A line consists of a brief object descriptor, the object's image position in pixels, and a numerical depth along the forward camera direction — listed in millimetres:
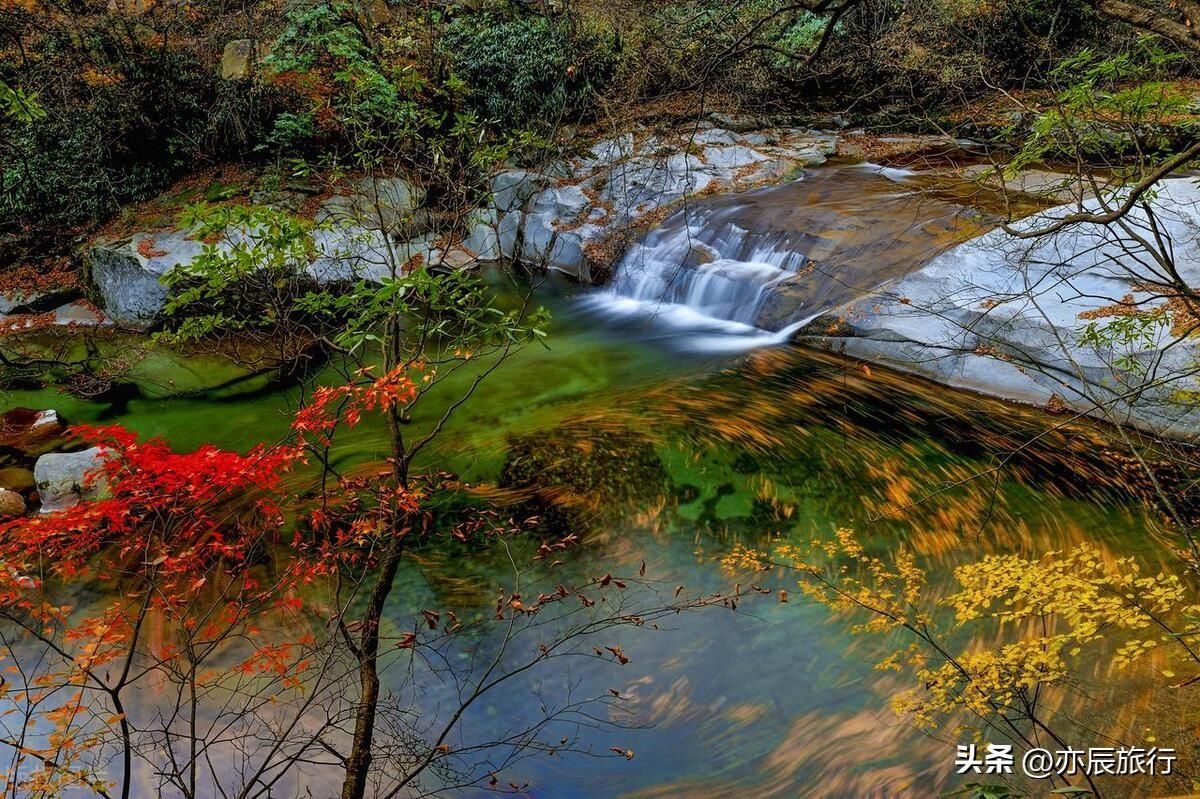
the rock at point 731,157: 12836
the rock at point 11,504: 5910
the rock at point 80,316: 10616
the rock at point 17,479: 6375
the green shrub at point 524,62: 14070
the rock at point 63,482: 6129
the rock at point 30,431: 7152
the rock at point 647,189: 12070
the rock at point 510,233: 13172
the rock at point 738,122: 14055
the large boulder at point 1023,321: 6457
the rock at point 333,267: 10812
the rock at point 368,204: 11859
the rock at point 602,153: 13188
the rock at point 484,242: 13281
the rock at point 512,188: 13073
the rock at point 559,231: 12250
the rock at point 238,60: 12820
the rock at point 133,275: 10594
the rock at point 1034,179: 8781
